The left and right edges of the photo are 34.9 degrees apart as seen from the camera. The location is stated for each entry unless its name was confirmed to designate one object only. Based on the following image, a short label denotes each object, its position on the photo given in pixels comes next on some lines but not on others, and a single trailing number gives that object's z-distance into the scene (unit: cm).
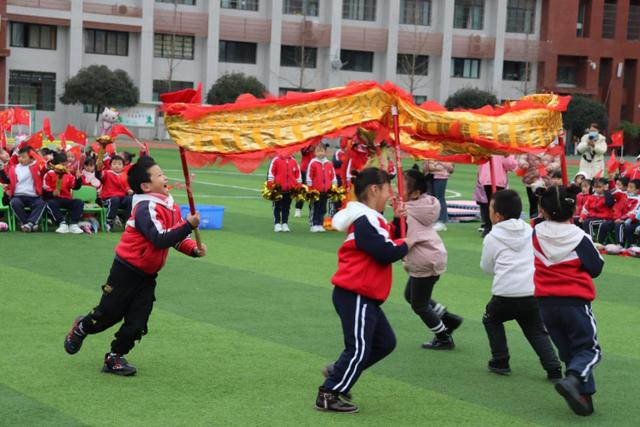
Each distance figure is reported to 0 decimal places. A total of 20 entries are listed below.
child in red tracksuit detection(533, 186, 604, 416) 736
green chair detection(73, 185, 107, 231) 1781
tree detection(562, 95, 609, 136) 6338
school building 5981
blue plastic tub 1834
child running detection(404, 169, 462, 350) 885
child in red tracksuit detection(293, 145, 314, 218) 2008
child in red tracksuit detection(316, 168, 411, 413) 702
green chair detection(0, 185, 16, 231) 1731
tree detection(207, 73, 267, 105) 5953
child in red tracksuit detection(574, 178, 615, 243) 1759
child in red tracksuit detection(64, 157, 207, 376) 786
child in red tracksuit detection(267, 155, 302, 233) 1847
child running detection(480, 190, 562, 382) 812
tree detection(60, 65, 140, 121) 5669
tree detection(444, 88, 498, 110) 6488
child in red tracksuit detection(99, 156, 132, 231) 1788
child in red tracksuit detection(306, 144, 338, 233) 1880
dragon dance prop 767
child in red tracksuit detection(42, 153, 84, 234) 1728
